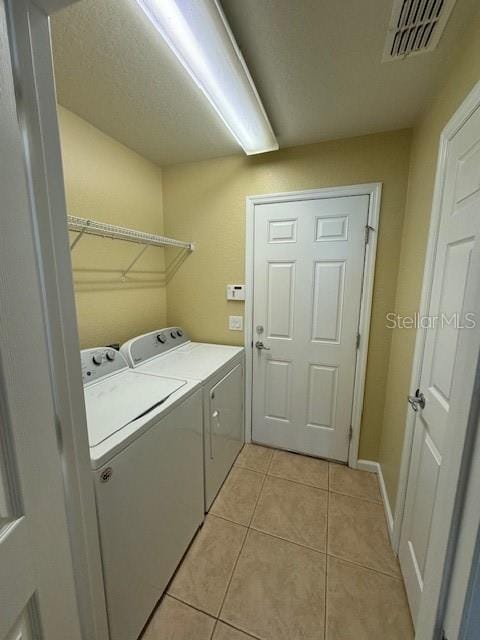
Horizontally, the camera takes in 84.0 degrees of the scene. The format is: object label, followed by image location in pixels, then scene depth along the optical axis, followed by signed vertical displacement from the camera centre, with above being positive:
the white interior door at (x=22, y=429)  0.47 -0.29
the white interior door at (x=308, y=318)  1.93 -0.26
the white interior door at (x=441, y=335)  0.96 -0.20
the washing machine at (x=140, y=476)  0.93 -0.80
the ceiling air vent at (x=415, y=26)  0.93 +0.97
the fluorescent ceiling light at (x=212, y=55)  0.92 +0.93
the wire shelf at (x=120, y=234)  1.35 +0.31
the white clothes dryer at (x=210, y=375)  1.64 -0.60
